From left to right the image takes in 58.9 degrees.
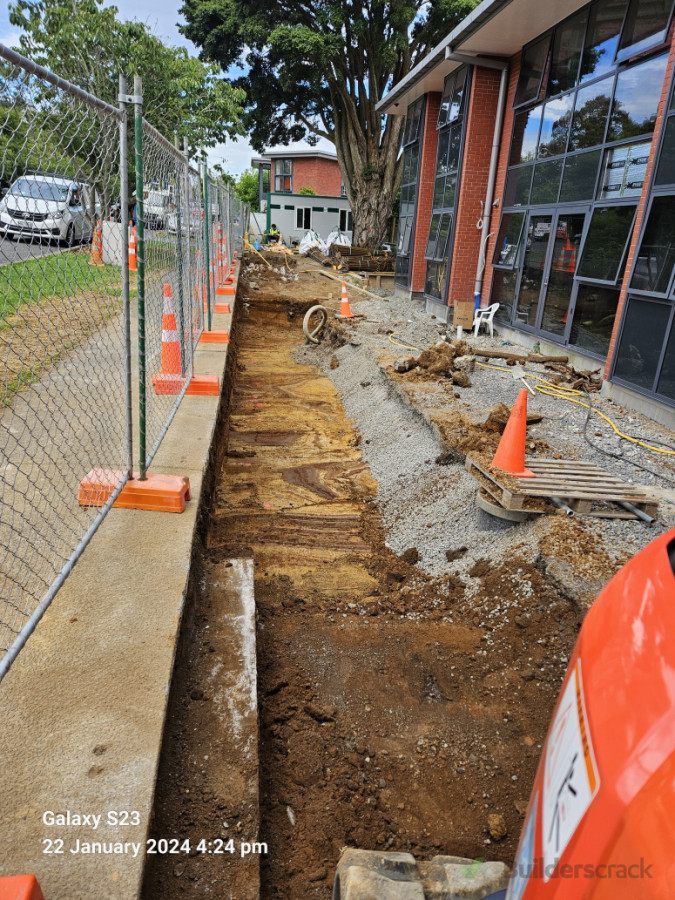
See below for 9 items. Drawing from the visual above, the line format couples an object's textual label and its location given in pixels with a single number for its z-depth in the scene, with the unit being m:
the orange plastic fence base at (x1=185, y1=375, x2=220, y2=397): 6.10
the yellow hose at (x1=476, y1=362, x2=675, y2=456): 7.48
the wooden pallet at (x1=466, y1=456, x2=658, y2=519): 4.22
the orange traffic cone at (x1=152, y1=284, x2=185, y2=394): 5.41
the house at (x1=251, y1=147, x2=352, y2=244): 41.12
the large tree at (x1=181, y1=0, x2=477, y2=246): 22.02
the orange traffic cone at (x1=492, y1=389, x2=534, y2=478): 4.54
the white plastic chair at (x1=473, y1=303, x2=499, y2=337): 11.74
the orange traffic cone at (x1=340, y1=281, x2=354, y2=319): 13.69
